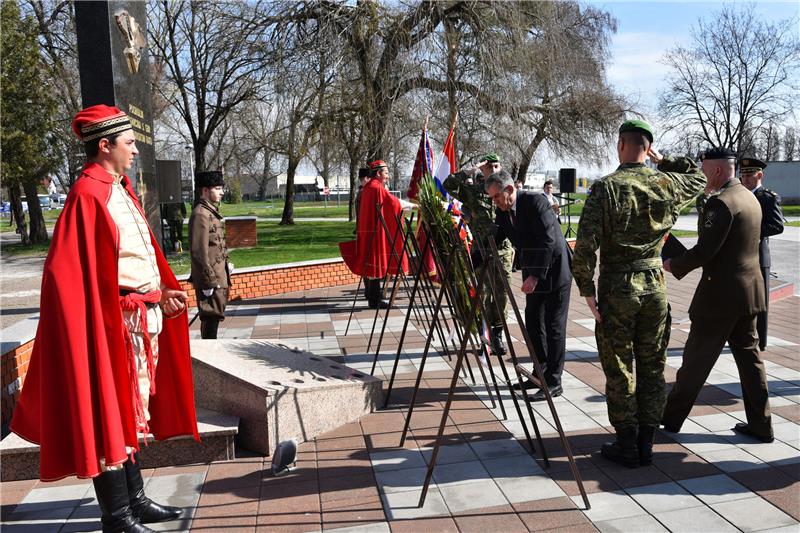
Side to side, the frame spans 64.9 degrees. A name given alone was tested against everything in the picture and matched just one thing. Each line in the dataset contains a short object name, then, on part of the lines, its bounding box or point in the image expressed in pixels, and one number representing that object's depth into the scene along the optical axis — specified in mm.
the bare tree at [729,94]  32594
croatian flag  5805
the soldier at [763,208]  5371
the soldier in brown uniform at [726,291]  3811
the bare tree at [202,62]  16094
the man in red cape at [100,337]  2732
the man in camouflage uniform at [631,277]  3521
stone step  3801
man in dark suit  4887
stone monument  5758
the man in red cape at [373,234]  8320
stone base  4070
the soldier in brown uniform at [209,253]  5758
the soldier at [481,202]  4785
